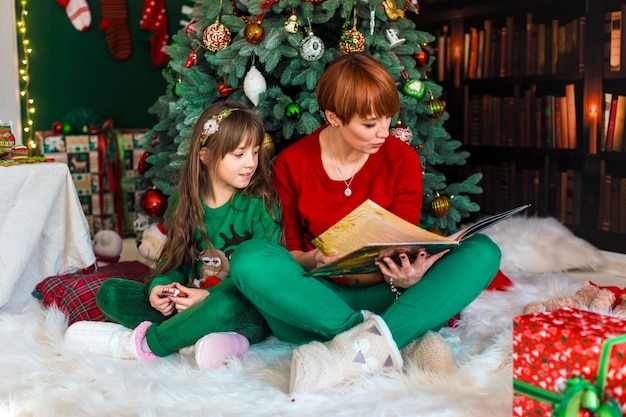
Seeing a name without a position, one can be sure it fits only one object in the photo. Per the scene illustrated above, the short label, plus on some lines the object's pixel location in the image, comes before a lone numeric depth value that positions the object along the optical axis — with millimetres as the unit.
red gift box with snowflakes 1140
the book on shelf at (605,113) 3096
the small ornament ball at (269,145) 2379
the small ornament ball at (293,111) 2326
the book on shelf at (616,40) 3018
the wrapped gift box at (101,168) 3648
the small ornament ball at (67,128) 3648
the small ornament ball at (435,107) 2547
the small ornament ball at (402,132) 2400
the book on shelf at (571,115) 3268
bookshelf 3115
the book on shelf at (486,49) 3689
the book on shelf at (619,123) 3047
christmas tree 2348
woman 1539
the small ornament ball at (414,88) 2439
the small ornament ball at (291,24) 2324
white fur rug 1439
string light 3893
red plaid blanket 2072
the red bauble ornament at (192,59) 2578
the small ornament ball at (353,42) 2330
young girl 1773
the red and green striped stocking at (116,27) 4078
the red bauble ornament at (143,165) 2934
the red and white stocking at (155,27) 4152
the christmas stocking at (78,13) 3998
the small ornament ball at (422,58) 2637
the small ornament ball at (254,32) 2348
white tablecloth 2273
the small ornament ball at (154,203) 2787
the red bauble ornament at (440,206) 2486
